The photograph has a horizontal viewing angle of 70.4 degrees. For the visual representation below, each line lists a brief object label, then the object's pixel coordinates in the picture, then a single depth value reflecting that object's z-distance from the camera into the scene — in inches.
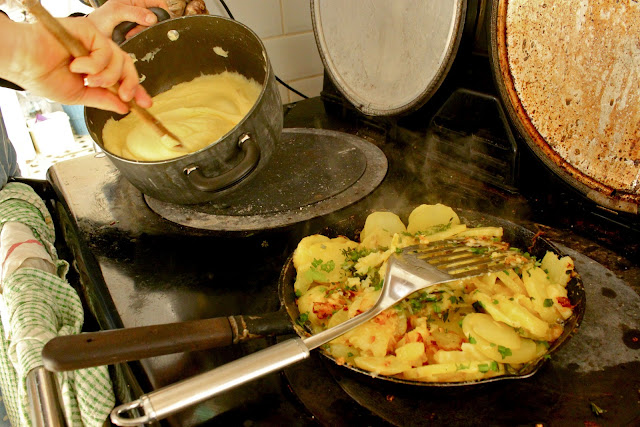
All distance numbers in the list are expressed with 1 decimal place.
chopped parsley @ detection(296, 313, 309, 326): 25.5
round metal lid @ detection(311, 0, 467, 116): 40.8
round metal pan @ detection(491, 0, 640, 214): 29.2
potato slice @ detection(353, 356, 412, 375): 21.9
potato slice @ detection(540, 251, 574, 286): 26.7
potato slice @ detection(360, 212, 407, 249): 31.0
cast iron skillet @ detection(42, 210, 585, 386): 20.3
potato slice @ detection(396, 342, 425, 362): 22.9
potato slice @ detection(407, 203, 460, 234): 32.6
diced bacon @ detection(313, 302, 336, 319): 26.0
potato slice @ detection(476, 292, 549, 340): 23.6
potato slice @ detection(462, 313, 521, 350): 22.9
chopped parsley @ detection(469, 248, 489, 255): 27.4
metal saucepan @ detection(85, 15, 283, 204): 35.9
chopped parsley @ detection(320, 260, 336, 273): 28.9
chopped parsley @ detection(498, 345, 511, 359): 22.6
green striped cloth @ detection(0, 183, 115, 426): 27.3
